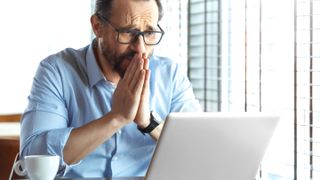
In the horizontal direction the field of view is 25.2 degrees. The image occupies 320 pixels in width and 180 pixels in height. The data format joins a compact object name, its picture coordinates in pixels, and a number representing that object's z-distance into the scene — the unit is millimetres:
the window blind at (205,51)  2463
